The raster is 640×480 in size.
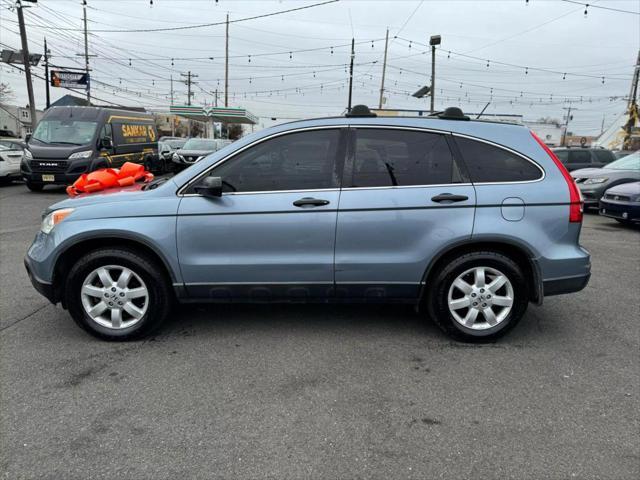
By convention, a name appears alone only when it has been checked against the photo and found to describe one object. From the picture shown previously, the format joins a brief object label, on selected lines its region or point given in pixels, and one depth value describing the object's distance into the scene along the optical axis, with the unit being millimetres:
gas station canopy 38094
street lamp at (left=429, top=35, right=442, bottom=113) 24406
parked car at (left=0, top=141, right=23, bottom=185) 15039
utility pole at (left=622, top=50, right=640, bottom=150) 30016
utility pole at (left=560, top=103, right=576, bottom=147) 57981
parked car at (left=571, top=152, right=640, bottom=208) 11219
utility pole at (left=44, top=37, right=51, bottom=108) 35131
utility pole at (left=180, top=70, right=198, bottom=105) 65750
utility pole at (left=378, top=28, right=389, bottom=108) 35838
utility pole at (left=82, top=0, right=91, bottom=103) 36625
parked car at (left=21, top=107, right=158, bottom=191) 13164
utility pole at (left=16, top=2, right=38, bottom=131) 23188
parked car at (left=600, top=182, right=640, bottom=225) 9227
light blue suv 3617
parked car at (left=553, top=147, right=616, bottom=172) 16328
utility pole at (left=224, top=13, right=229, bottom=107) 42700
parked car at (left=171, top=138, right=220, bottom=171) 17341
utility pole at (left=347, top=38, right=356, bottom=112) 32719
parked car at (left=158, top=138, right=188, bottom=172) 17125
